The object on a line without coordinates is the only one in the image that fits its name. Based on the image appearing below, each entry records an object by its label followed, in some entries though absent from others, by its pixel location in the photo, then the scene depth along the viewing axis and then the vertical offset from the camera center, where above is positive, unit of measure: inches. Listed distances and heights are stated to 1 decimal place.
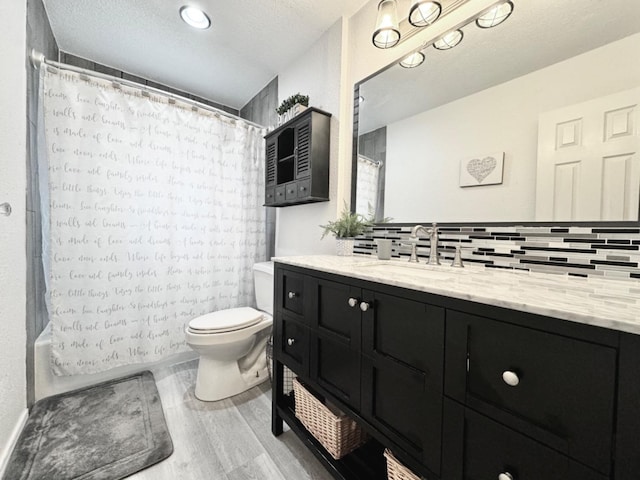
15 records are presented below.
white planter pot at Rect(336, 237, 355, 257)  59.1 -3.1
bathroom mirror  31.7 +17.3
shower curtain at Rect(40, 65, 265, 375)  60.7 +3.4
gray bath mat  43.0 -39.8
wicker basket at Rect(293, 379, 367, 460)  40.7 -32.2
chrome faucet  45.9 -0.9
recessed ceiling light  63.8 +54.4
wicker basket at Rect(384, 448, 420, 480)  30.9 -29.6
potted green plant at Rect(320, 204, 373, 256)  58.0 +0.7
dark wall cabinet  65.1 +19.9
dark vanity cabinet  17.4 -13.6
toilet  59.9 -29.3
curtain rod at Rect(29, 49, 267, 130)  57.0 +37.6
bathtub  59.7 -36.7
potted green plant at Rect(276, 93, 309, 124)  70.3 +35.2
